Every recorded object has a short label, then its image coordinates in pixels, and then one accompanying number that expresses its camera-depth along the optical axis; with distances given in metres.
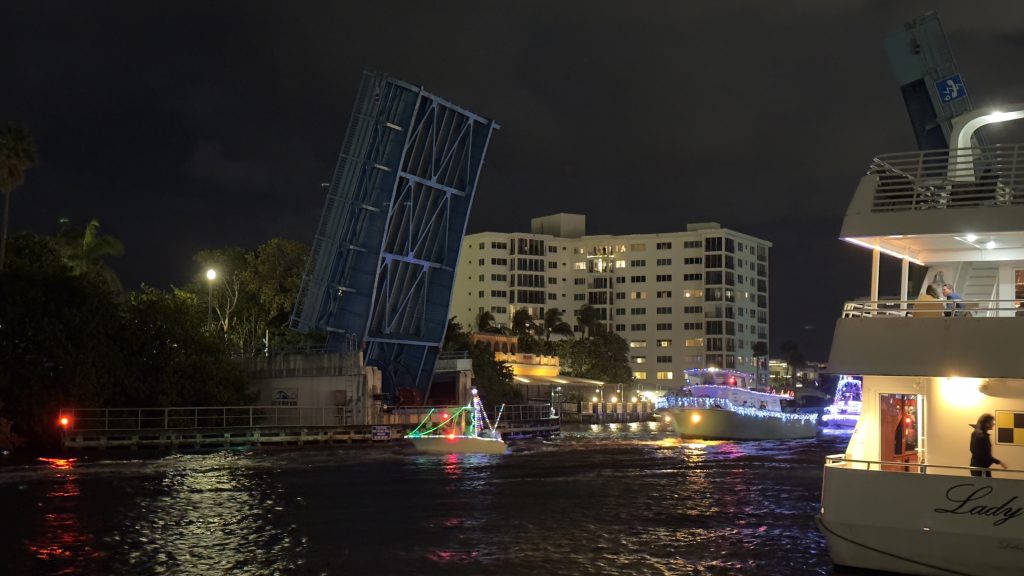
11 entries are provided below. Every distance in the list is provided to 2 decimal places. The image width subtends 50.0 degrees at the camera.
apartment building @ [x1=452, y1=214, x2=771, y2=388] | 152.12
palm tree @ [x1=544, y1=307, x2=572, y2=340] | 138.62
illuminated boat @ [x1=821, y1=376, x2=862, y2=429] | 62.16
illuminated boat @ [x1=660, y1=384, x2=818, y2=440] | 57.94
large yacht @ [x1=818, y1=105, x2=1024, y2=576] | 14.25
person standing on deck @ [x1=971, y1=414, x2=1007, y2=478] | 14.75
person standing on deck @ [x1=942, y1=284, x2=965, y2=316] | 15.08
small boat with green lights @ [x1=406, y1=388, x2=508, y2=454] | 44.25
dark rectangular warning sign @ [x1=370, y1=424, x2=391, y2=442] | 51.56
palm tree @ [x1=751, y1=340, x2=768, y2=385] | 158.50
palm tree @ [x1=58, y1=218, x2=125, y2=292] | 57.59
